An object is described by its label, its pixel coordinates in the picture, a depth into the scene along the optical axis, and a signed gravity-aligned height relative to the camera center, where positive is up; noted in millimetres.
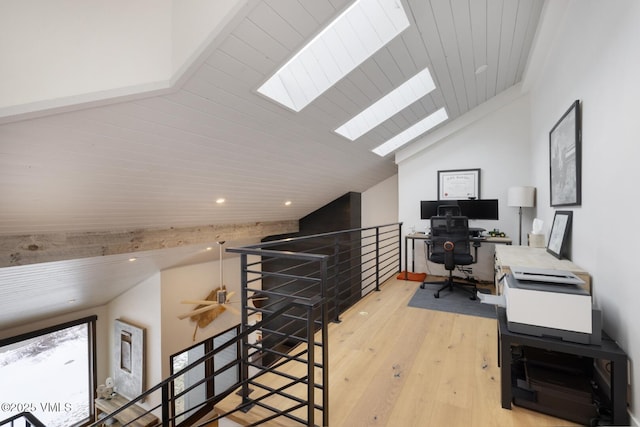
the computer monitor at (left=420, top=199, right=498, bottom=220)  4348 +35
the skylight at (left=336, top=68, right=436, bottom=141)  3443 +1298
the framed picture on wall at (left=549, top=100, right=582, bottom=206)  2102 +404
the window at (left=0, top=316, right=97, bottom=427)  4738 -2787
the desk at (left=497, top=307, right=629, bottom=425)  1370 -726
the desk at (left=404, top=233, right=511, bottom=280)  3951 -410
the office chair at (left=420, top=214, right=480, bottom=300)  3508 -391
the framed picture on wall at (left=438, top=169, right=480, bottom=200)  4523 +397
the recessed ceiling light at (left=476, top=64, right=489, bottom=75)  3248 +1568
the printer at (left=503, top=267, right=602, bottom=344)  1493 -524
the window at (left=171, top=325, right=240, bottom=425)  5605 -3325
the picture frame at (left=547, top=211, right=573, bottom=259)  2369 -216
